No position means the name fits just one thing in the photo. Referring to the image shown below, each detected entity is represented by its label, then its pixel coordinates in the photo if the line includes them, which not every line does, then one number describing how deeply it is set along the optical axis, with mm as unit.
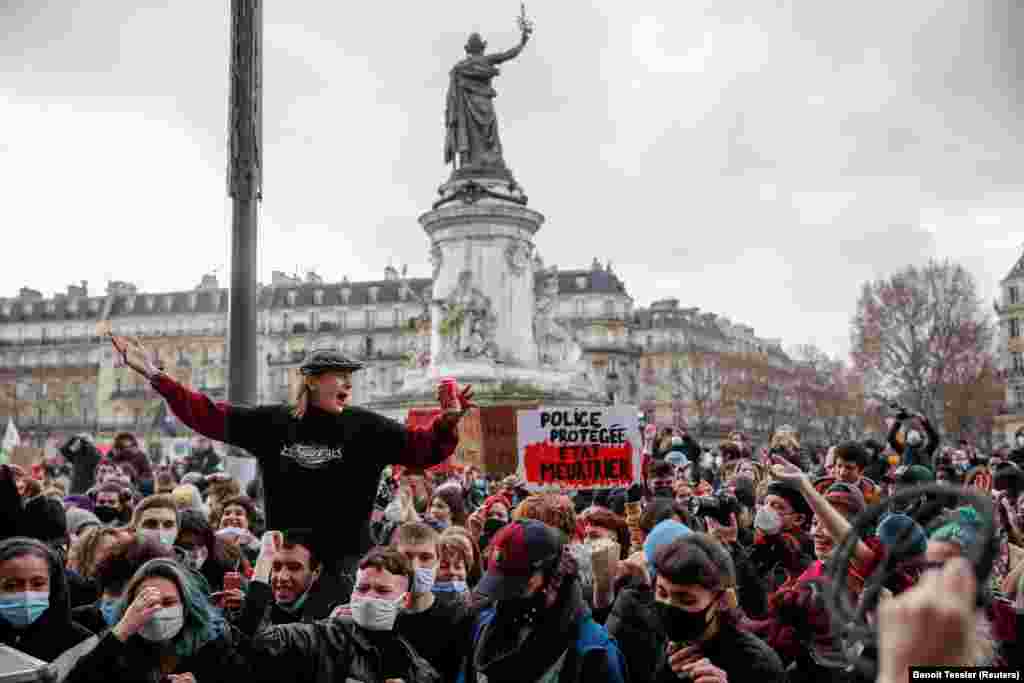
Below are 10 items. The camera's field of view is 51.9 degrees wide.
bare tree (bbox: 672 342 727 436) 83812
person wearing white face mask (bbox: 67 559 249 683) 3891
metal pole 13338
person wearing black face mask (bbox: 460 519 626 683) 4332
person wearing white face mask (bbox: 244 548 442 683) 4211
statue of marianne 29375
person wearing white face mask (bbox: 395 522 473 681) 4816
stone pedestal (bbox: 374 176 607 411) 28094
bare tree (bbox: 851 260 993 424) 54812
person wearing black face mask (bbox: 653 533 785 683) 3889
